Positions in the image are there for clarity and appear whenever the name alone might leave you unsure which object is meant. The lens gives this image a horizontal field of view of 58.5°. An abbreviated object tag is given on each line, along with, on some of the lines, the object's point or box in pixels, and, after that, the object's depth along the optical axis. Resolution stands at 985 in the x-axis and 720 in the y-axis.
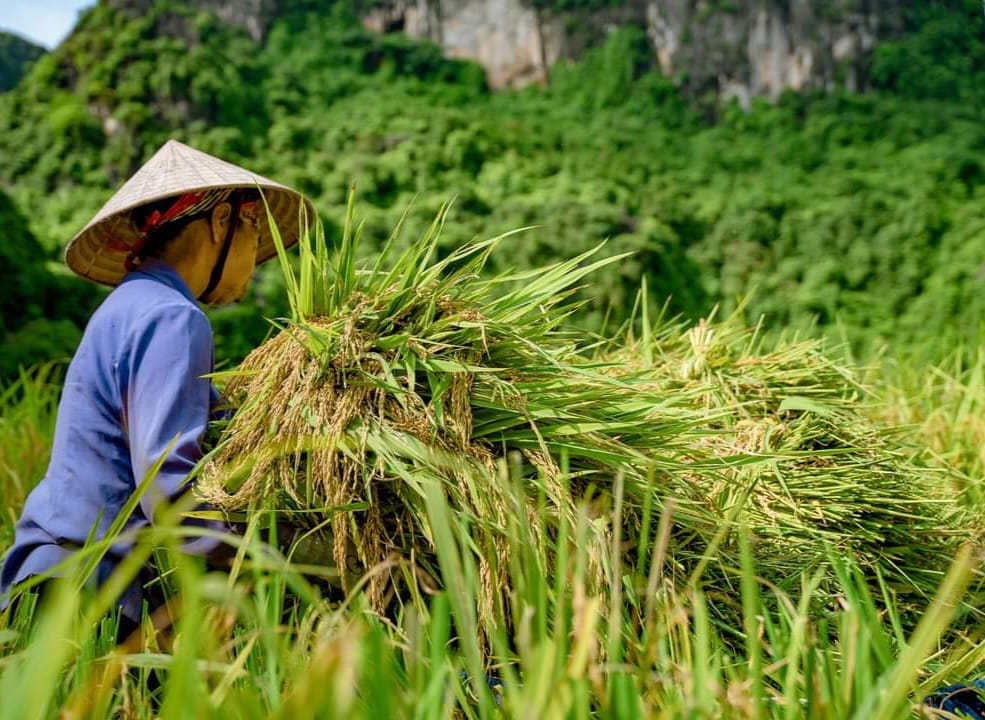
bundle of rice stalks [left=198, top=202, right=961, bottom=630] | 1.16
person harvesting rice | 1.24
